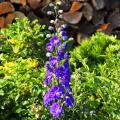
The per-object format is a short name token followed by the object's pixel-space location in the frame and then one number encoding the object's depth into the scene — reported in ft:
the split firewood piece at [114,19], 18.43
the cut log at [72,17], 17.20
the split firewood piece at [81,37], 17.61
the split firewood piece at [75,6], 17.42
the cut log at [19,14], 16.70
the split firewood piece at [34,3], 17.12
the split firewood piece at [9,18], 16.60
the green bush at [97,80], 10.71
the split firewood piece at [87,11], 17.46
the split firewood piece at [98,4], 17.63
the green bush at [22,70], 10.62
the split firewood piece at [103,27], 17.75
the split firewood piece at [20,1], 16.75
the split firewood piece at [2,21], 16.48
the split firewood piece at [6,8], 16.34
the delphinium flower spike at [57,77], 9.36
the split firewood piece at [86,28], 17.79
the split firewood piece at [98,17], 17.95
